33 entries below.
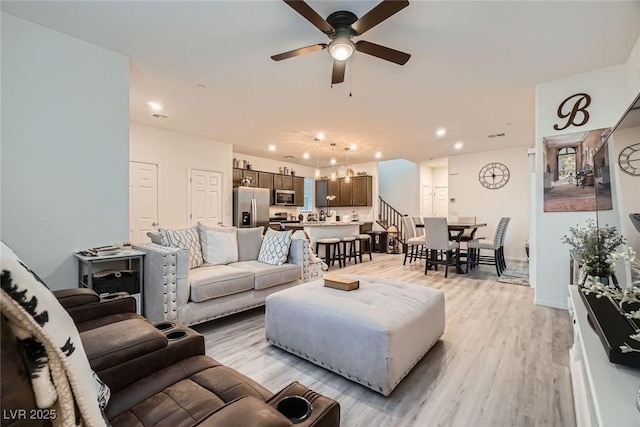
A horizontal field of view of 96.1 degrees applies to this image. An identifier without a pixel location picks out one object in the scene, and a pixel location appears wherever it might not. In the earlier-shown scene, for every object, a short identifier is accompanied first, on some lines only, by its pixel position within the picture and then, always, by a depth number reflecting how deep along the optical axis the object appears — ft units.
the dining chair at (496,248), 16.78
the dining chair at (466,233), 18.71
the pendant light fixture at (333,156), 21.29
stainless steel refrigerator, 21.53
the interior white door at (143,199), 16.37
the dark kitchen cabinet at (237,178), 22.84
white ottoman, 5.88
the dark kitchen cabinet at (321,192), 30.14
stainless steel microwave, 25.93
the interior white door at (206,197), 19.25
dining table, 17.25
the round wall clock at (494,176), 22.24
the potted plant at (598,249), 5.70
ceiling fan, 6.22
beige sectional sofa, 8.38
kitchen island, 18.38
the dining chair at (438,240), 16.40
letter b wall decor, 10.47
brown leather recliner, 2.69
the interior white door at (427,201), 30.78
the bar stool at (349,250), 19.51
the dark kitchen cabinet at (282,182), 26.03
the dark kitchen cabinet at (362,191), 27.78
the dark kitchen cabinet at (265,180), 24.61
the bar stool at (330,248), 18.40
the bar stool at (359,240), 21.06
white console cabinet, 2.62
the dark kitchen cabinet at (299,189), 27.94
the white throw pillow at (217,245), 11.22
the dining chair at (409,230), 20.68
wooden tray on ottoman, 7.98
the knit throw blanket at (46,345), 1.60
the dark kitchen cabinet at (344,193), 28.68
